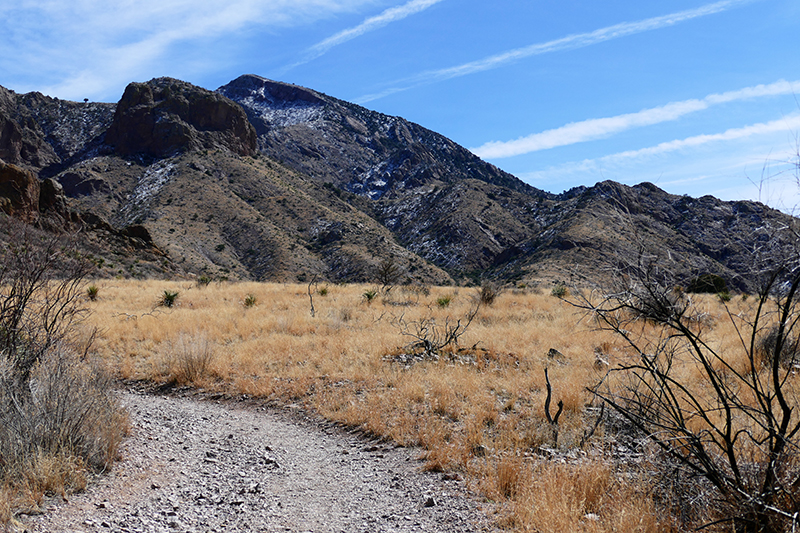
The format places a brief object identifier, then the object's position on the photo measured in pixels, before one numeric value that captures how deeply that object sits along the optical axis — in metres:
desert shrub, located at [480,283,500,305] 18.39
